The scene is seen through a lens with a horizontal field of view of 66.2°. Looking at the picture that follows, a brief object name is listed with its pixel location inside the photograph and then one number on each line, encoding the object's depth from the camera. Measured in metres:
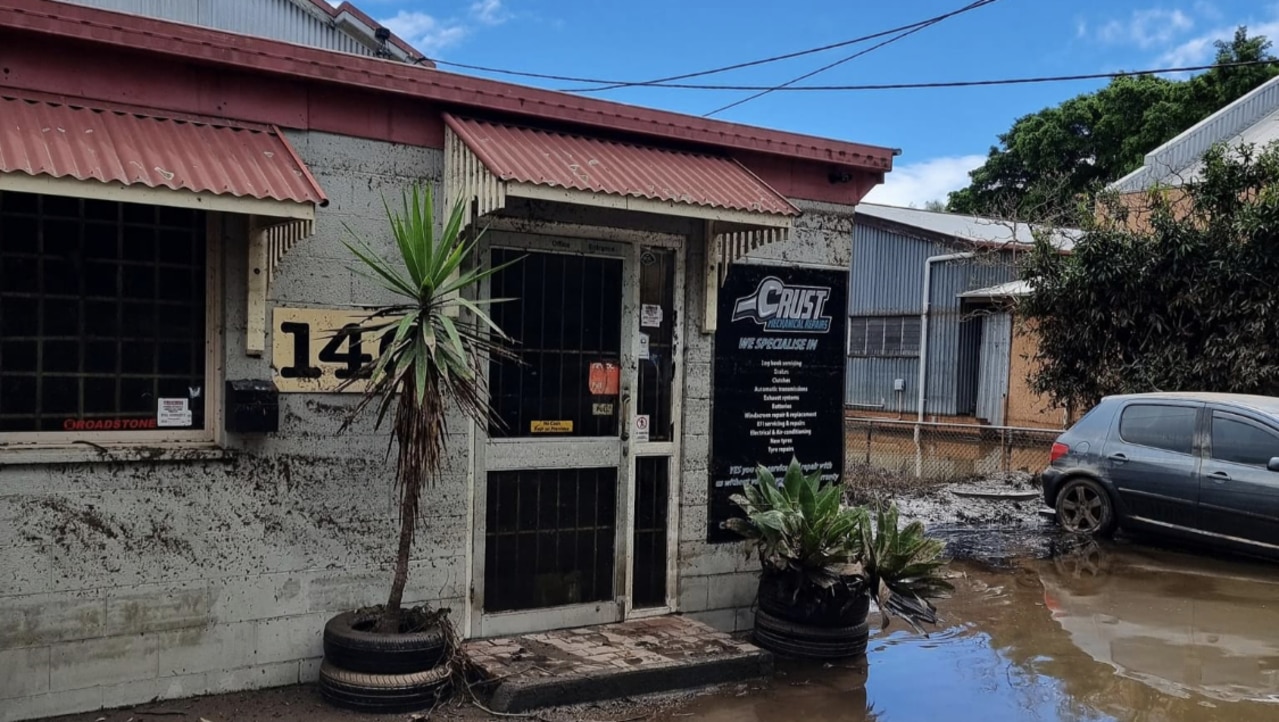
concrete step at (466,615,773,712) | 5.11
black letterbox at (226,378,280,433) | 4.91
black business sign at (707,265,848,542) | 6.62
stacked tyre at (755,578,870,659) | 6.16
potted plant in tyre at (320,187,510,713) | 4.79
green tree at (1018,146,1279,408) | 11.05
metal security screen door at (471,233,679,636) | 5.88
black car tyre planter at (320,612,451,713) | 4.84
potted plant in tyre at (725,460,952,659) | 6.00
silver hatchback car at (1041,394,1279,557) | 9.32
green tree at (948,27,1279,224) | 26.44
